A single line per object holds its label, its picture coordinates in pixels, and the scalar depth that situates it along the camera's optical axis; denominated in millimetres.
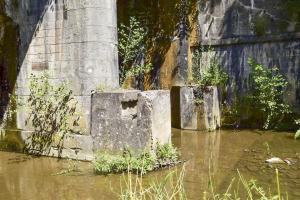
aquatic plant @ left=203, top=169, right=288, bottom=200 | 4376
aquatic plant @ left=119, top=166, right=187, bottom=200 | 2289
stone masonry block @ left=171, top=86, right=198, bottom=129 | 9297
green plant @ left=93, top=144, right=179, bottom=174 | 5688
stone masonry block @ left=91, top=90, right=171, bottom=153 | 5805
